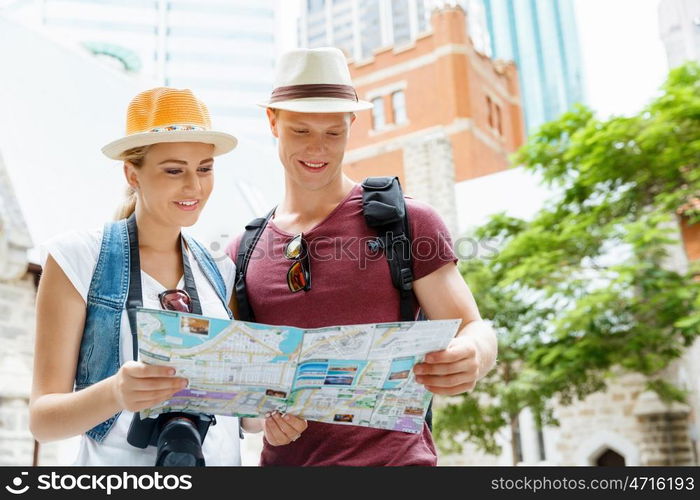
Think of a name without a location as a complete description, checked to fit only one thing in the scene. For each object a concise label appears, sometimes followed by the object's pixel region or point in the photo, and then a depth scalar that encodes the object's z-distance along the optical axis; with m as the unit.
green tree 8.37
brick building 17.55
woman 1.20
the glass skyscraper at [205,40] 53.66
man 1.48
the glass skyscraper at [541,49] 58.50
